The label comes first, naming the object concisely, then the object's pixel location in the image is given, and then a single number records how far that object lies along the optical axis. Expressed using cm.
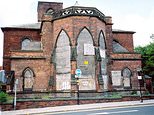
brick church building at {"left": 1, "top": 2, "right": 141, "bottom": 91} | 2931
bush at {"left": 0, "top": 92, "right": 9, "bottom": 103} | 1990
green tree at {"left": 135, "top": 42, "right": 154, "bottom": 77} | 4759
